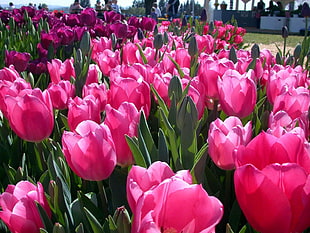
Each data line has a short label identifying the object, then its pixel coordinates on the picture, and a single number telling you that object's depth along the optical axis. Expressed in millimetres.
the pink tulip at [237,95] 817
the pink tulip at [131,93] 823
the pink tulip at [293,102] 848
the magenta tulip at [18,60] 1771
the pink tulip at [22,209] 559
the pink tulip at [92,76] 1217
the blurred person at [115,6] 9694
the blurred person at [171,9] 13811
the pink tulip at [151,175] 477
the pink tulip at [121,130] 661
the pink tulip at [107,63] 1374
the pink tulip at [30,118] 768
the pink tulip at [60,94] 992
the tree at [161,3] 47894
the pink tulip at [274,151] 492
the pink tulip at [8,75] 1180
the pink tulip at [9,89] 919
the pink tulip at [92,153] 591
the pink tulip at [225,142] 624
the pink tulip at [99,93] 909
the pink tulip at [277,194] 432
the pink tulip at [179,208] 400
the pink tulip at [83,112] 765
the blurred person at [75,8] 7859
